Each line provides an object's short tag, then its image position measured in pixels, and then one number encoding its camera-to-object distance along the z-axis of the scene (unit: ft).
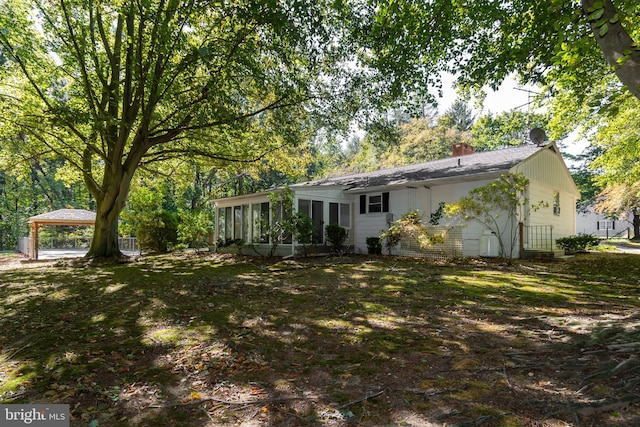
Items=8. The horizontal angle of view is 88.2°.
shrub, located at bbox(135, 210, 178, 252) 59.98
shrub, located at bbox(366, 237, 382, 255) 48.55
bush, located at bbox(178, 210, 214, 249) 54.19
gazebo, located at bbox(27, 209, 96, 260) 57.53
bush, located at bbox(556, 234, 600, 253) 43.14
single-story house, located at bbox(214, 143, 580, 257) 41.70
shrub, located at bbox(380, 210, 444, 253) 40.14
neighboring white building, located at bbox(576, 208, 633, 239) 119.34
